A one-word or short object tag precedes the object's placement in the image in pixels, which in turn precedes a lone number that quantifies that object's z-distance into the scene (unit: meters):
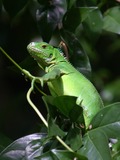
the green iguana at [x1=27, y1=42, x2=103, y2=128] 2.19
